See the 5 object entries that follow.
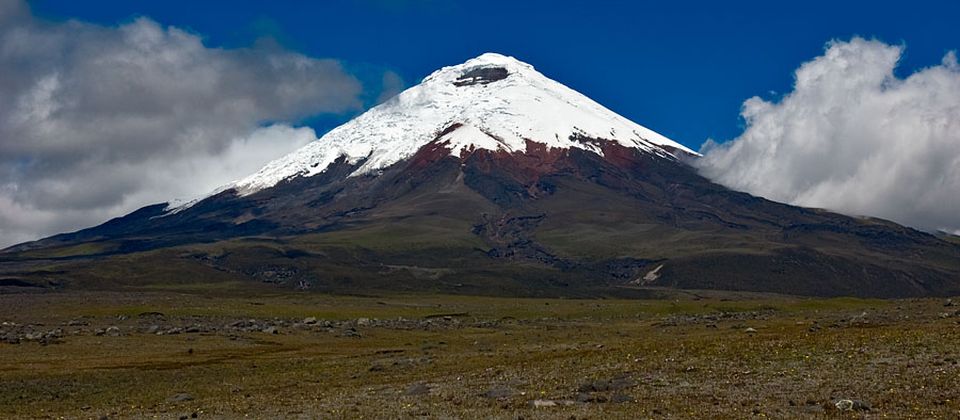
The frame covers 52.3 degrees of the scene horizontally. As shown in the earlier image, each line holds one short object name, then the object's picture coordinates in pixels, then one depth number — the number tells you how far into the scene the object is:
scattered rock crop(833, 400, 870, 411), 38.38
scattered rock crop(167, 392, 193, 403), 53.94
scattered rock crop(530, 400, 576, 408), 43.76
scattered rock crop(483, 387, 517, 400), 47.88
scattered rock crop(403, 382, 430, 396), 51.59
